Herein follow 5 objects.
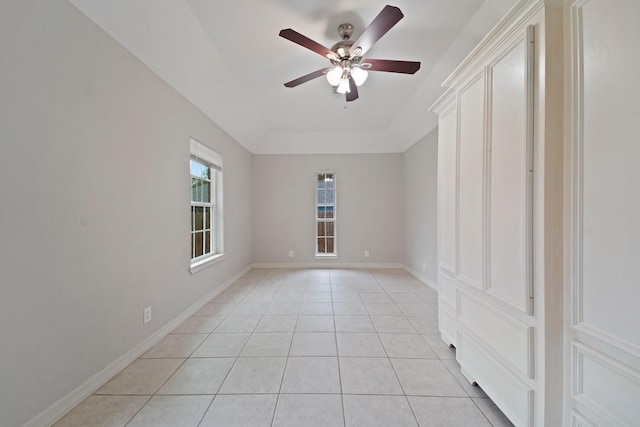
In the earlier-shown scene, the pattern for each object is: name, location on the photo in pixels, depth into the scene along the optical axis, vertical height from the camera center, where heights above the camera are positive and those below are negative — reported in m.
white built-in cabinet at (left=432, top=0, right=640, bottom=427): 0.85 +0.01
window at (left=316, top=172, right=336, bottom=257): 5.06 +0.08
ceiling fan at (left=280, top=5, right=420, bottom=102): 1.72 +1.31
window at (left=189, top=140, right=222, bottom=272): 2.92 +0.13
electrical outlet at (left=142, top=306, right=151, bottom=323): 1.96 -0.84
